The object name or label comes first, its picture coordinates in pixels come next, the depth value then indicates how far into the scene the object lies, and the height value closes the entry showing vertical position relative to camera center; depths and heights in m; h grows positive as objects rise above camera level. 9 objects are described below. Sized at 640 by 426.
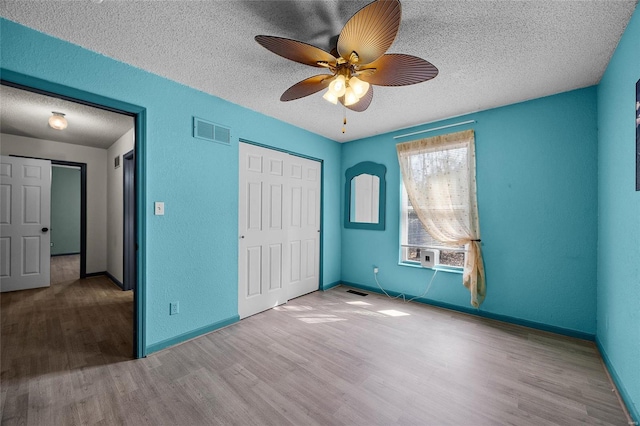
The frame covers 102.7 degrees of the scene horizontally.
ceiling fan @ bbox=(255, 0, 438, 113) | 1.24 +0.93
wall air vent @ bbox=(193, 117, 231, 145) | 2.56 +0.84
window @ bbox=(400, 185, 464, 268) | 3.41 -0.38
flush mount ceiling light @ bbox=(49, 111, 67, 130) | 3.22 +1.13
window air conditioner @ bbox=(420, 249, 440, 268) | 3.42 -0.60
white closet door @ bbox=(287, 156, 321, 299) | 3.67 -0.21
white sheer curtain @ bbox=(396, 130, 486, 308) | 3.05 +0.28
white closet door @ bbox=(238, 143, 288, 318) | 3.04 -0.24
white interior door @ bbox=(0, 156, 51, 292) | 3.85 -0.21
